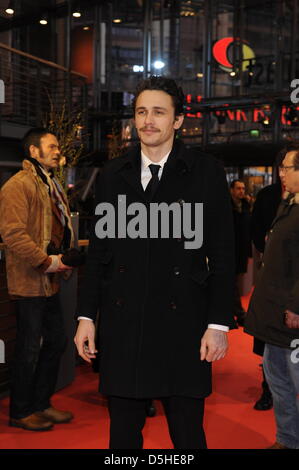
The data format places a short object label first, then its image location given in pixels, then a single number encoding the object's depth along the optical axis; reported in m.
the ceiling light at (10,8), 11.49
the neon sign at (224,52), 13.31
